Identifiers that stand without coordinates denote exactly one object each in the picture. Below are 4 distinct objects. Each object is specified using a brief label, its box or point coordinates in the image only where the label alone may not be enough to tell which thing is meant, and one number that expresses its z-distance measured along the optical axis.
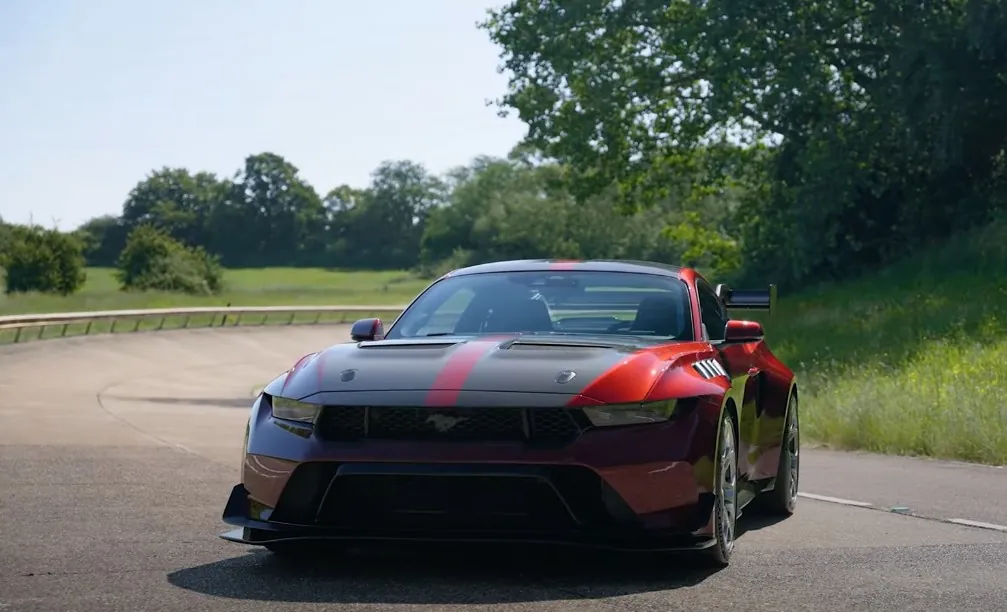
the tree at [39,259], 89.12
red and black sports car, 6.61
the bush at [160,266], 96.88
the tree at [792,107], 36.25
